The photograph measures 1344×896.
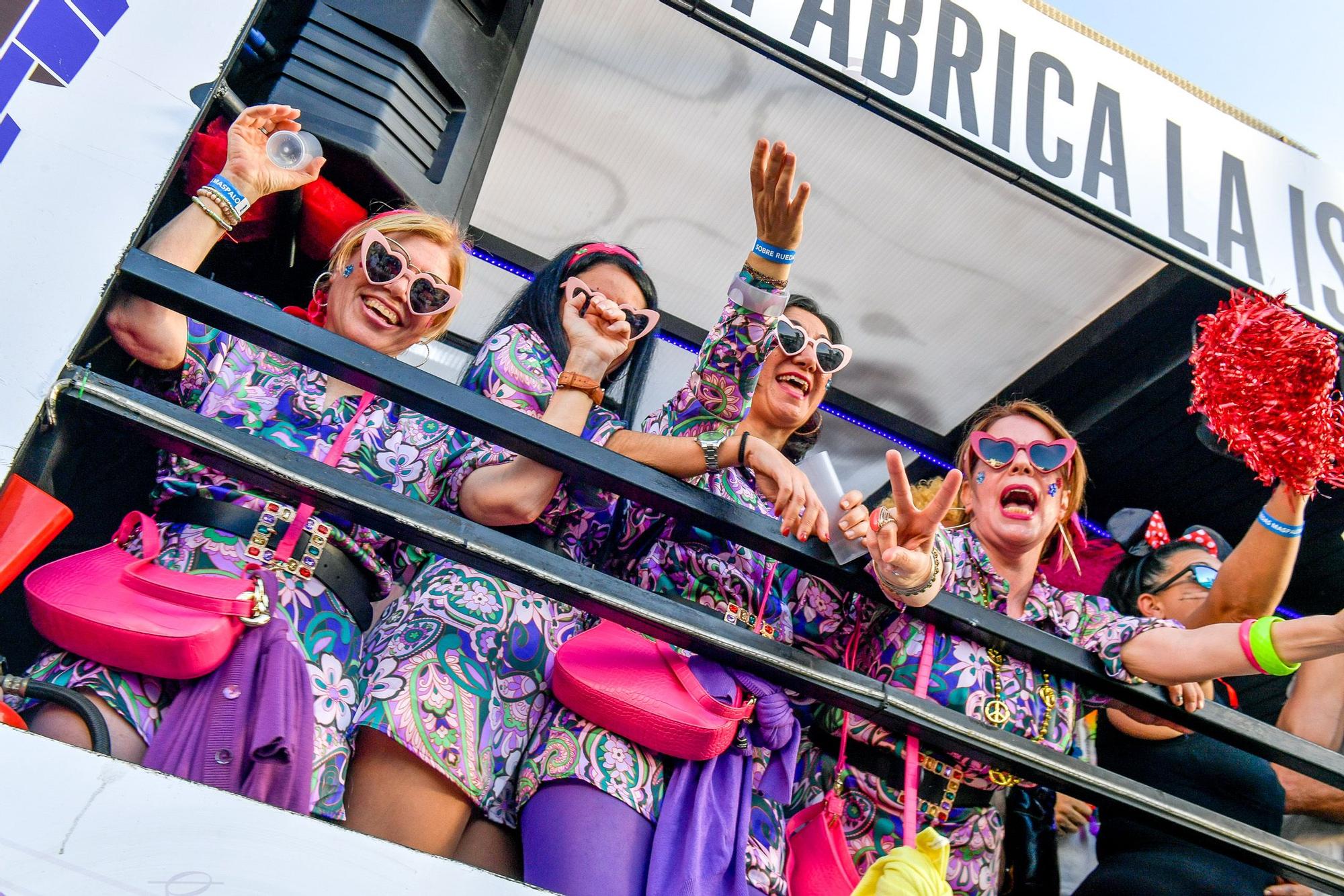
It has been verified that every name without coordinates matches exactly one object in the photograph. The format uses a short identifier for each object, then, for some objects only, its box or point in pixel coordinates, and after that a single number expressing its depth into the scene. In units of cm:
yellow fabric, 163
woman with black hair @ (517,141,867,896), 185
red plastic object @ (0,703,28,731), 149
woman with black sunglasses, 234
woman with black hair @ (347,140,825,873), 183
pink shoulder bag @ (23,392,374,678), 167
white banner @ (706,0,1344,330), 261
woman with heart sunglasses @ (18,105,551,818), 171
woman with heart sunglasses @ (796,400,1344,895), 206
